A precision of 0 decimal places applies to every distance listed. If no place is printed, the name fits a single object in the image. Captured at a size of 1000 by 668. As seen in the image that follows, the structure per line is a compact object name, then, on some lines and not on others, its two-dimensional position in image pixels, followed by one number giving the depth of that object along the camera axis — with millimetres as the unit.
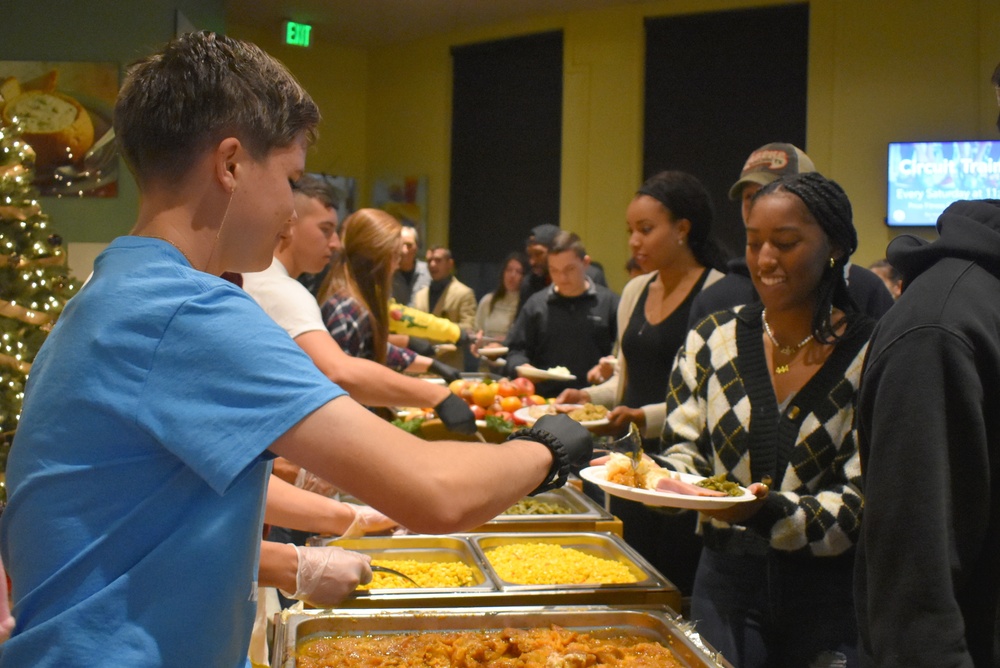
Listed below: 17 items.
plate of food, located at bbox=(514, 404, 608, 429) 3115
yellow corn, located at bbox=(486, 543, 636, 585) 2021
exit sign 9000
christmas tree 3250
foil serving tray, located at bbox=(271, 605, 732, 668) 1752
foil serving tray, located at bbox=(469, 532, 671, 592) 2195
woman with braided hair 1801
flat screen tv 7266
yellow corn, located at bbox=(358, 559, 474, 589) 1984
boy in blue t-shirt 918
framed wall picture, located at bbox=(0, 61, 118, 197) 5684
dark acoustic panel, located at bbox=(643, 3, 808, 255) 8094
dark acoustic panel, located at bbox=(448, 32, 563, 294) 9547
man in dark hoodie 1148
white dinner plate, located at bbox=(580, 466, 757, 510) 1662
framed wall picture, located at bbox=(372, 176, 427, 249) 10664
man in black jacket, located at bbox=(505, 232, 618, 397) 4746
